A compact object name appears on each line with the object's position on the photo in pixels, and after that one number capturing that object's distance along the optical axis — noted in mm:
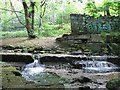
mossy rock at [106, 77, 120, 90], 3730
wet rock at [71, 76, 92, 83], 4641
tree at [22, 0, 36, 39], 9706
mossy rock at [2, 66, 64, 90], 3254
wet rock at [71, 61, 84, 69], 6372
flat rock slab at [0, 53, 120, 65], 6806
